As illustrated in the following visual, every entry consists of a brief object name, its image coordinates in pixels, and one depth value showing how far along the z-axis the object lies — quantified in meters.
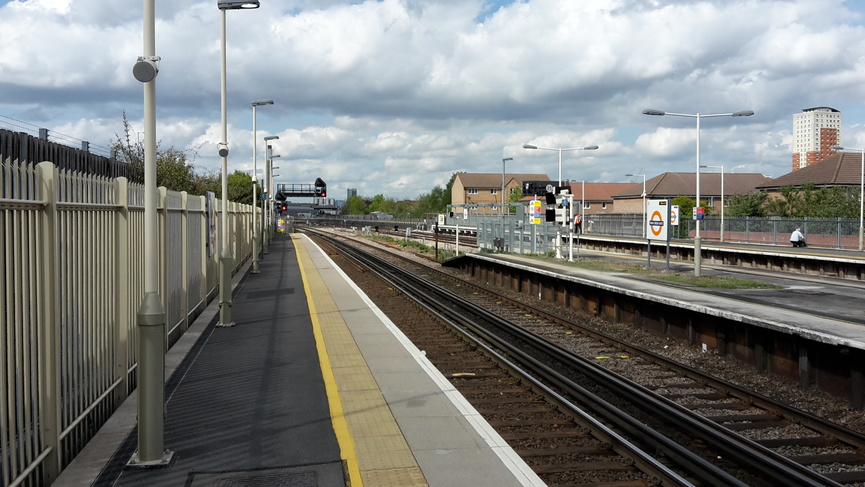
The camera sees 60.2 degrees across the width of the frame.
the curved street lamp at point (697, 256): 22.37
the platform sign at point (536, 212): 34.09
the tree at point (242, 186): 64.19
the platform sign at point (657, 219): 23.26
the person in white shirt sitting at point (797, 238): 37.41
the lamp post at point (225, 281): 13.75
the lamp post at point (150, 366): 6.16
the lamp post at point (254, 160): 34.41
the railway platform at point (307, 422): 6.00
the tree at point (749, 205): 55.38
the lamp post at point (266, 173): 45.91
